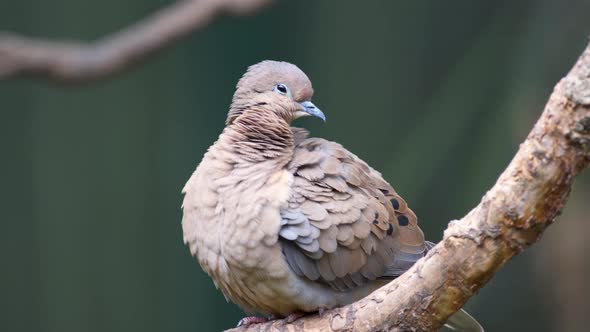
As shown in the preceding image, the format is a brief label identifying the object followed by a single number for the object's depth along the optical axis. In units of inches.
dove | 222.1
